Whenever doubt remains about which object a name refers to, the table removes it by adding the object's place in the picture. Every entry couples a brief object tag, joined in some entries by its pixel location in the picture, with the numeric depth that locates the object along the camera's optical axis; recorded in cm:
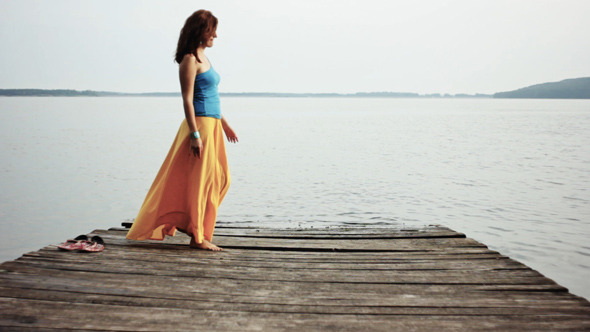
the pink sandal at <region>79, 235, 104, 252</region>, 442
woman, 435
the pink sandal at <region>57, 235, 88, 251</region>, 440
